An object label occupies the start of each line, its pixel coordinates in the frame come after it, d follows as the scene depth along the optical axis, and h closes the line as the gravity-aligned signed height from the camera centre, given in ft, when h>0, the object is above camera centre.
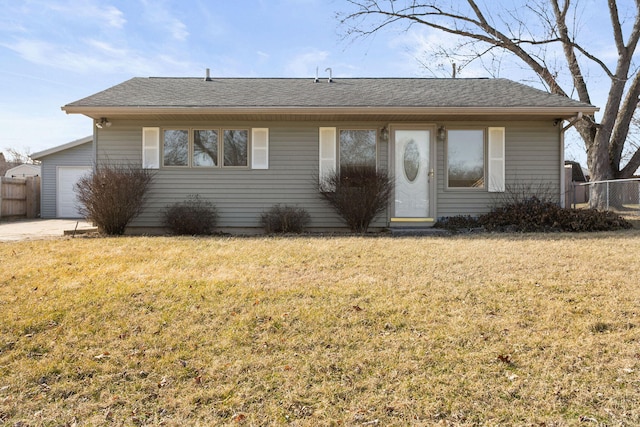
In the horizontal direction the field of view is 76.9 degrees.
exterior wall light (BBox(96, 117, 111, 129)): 28.89 +6.66
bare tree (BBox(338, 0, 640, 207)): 43.24 +20.43
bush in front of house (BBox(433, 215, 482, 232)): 27.94 -0.41
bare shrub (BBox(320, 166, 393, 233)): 26.96 +1.52
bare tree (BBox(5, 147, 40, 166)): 152.69 +23.37
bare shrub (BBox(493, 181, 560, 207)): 29.30 +1.86
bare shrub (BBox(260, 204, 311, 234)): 28.27 -0.19
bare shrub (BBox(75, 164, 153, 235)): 26.30 +1.35
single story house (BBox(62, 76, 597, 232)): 29.37 +4.53
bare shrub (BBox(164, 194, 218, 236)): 27.84 -0.07
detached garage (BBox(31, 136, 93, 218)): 49.21 +4.99
